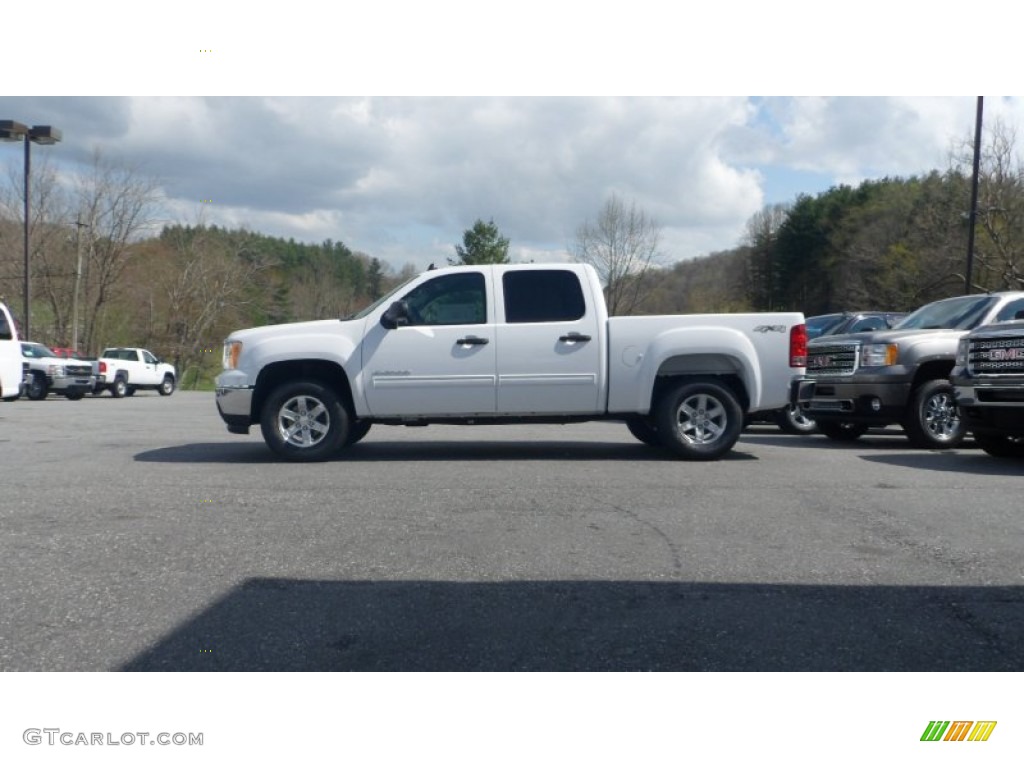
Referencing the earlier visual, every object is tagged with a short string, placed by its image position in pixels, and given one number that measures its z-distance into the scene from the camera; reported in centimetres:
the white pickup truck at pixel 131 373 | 2998
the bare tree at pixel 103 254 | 4488
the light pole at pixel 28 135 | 2580
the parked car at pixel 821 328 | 1264
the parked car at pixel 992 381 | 855
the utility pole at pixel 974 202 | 2384
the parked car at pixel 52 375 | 2517
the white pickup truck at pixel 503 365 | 882
